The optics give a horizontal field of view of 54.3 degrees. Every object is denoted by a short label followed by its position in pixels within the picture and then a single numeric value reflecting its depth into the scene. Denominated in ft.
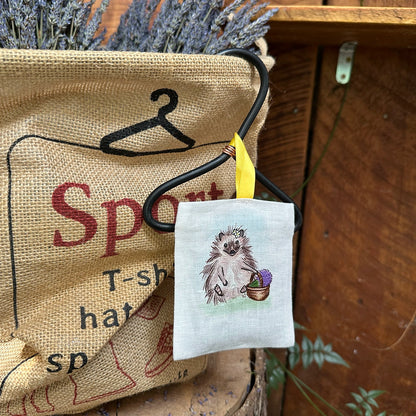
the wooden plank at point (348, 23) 1.85
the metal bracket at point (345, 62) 2.41
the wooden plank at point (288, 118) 2.50
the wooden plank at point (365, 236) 2.48
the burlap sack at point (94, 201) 1.42
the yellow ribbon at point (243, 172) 1.65
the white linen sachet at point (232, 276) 1.63
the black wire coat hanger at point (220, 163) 1.59
